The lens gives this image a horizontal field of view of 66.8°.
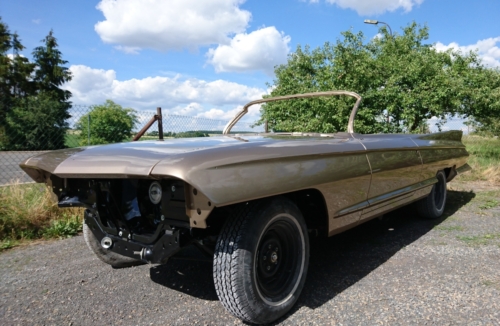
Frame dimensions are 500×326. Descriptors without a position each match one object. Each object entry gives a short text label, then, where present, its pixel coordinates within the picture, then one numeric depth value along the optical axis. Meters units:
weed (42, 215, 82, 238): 3.96
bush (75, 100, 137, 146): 6.71
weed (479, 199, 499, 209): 5.39
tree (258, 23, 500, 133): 10.51
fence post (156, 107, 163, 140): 5.20
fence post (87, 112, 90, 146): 6.55
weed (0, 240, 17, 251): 3.58
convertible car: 1.82
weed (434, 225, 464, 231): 4.21
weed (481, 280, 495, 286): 2.65
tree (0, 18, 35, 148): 28.47
